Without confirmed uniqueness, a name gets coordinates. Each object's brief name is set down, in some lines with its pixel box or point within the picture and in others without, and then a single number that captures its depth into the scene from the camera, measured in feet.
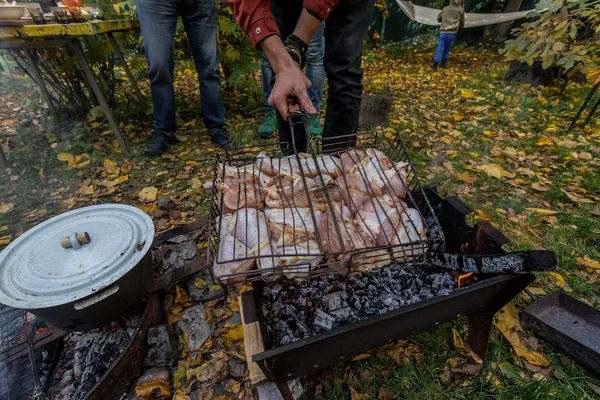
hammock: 23.39
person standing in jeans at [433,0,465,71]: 22.91
